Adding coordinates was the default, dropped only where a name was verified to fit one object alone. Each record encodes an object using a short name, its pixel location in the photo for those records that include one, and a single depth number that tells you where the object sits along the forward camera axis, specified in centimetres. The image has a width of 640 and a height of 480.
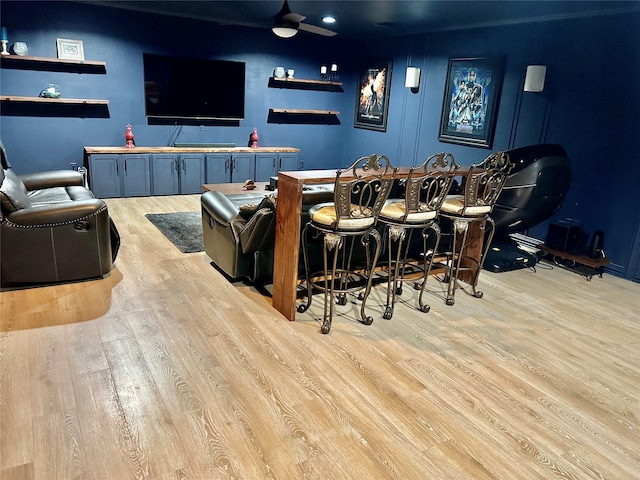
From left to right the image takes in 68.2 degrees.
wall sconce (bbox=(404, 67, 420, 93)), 679
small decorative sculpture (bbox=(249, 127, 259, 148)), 759
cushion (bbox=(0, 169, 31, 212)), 324
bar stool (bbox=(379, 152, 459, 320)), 312
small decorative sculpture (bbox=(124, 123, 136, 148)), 659
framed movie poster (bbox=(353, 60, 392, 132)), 752
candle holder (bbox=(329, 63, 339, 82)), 817
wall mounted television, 671
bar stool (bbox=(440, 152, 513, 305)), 343
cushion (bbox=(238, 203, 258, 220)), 348
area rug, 470
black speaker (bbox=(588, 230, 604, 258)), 457
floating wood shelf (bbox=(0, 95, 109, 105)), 583
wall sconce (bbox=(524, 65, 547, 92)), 495
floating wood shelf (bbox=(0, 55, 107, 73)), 582
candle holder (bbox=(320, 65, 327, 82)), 785
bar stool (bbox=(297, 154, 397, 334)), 286
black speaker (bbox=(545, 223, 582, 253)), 462
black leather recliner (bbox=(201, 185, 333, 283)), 333
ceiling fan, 435
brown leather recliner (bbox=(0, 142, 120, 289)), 330
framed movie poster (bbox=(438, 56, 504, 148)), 572
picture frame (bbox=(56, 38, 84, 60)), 604
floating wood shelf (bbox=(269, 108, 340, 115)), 777
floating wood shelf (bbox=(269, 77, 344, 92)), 768
